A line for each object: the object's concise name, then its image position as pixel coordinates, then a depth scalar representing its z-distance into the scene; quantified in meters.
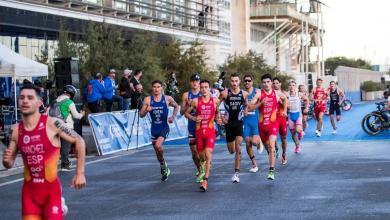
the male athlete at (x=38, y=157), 7.29
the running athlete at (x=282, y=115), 17.61
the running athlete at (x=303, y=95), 26.96
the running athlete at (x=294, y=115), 21.02
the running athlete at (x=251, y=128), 15.98
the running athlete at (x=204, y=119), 13.86
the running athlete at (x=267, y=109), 15.42
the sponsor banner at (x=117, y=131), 22.14
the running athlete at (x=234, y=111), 14.77
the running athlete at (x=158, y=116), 14.77
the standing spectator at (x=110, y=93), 24.98
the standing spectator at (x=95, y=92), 24.48
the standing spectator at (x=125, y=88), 25.78
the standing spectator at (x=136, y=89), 25.97
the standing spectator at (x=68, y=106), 16.70
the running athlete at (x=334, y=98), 29.32
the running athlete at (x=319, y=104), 27.31
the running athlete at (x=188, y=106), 14.33
